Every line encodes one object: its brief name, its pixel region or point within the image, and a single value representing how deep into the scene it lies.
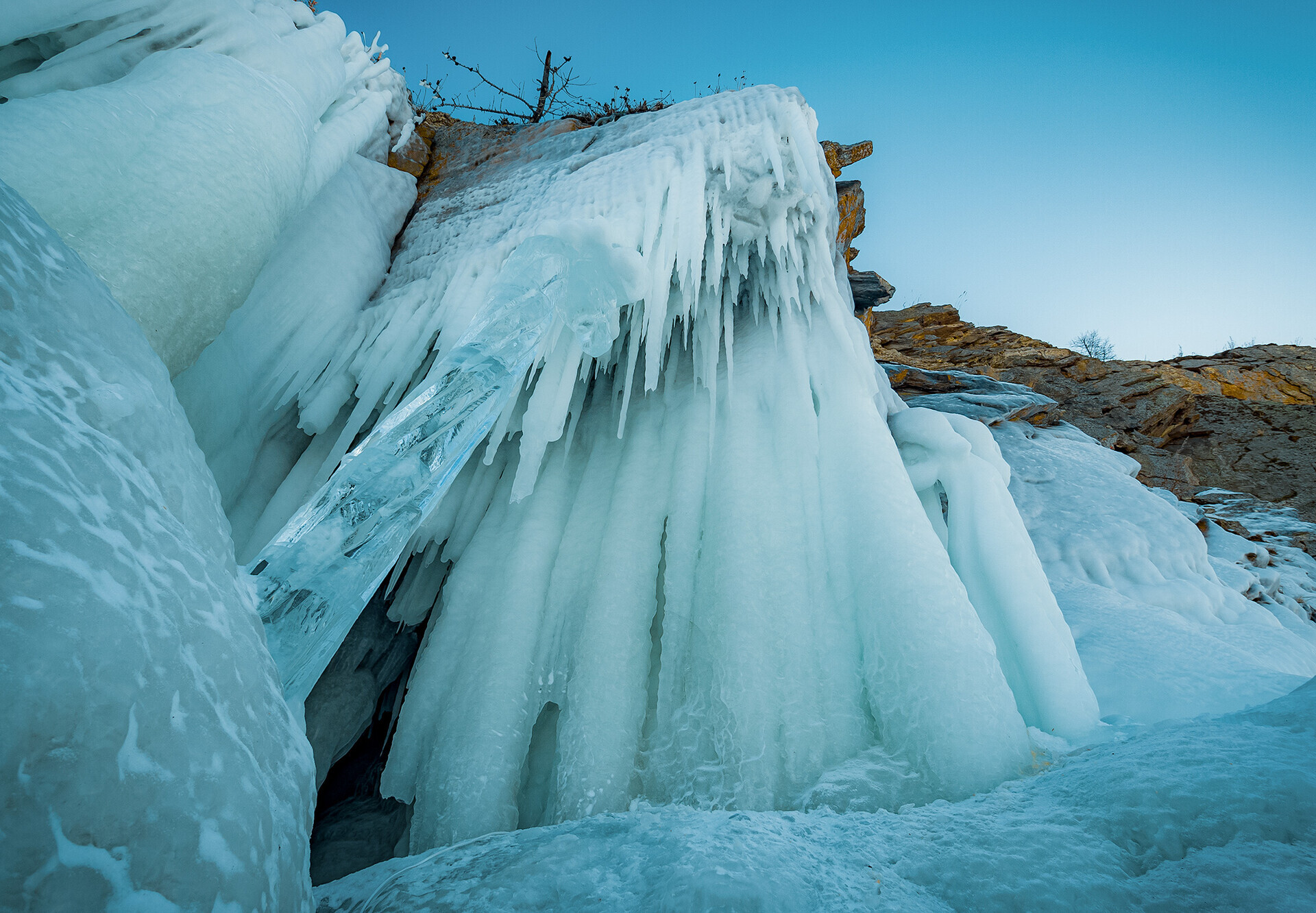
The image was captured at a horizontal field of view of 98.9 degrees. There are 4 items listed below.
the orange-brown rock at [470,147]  4.43
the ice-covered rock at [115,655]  0.60
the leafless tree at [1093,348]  17.16
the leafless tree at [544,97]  6.09
